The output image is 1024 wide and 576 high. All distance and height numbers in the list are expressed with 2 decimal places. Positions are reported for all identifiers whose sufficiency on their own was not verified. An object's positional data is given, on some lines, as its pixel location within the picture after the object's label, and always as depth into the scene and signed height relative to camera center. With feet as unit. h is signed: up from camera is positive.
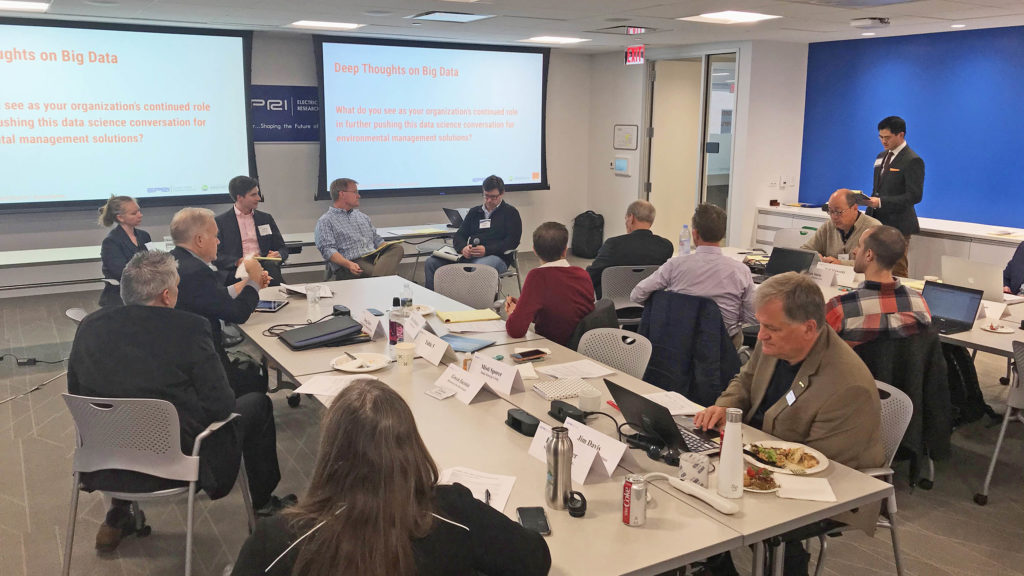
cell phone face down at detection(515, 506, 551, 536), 6.78 -3.08
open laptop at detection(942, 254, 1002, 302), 15.37 -2.09
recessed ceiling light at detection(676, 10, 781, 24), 21.45 +4.00
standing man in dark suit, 21.91 -0.36
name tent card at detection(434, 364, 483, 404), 10.02 -2.88
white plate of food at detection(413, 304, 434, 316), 14.46 -2.77
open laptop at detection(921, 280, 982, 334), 13.61 -2.38
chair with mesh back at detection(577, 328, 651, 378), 11.48 -2.75
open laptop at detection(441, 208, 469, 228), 27.50 -2.03
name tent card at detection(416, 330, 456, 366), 11.44 -2.76
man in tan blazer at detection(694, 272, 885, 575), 8.16 -2.29
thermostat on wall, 34.01 -0.20
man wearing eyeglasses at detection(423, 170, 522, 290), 23.57 -2.07
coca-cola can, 6.77 -2.87
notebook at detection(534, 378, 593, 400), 10.14 -2.93
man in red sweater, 13.29 -2.26
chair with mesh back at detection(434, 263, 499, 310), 17.42 -2.72
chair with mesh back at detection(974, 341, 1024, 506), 12.37 -3.71
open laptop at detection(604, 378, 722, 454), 8.02 -2.71
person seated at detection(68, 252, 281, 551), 9.26 -2.50
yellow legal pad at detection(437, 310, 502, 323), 14.01 -2.77
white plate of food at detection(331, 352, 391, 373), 11.23 -2.95
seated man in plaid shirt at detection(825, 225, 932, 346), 11.64 -2.00
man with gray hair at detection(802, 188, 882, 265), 18.01 -1.48
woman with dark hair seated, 4.95 -2.24
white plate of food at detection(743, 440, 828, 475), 7.79 -2.90
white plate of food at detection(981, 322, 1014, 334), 13.47 -2.68
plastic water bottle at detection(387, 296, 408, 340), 11.97 -2.55
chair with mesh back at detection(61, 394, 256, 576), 8.87 -3.30
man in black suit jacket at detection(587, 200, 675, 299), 17.83 -1.93
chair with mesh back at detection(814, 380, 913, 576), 9.05 -2.85
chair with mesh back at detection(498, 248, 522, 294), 23.21 -3.29
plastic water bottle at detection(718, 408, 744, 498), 6.94 -2.66
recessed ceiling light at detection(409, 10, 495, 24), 22.20 +3.95
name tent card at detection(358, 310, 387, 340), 12.95 -2.77
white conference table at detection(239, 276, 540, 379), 11.71 -2.88
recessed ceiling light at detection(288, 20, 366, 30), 24.62 +4.06
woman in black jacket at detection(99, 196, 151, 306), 18.15 -2.07
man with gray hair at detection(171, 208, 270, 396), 13.00 -2.09
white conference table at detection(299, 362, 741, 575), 6.40 -3.11
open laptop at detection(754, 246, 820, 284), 17.01 -2.05
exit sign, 29.86 +4.00
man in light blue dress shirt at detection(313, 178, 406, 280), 21.06 -2.34
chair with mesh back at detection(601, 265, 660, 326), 17.46 -2.62
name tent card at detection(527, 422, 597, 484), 7.66 -2.88
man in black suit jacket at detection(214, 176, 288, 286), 19.53 -1.99
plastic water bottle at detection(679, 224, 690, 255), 19.73 -2.03
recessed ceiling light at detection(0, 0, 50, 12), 20.47 +3.72
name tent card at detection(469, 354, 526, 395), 10.15 -2.74
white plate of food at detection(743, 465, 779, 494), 7.41 -2.96
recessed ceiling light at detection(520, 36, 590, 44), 28.41 +4.34
